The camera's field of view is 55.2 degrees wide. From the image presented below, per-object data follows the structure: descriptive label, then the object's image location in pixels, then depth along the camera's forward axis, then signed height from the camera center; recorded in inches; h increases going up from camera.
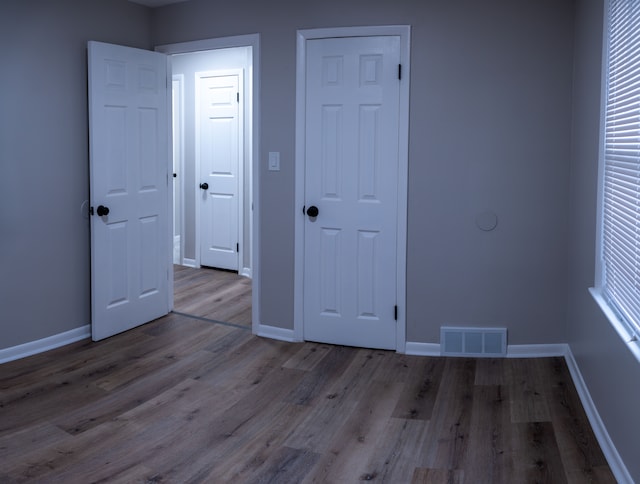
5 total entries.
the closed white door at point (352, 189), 151.4 -1.1
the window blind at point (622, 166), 92.2 +3.7
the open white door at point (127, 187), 159.5 -1.3
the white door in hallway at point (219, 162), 239.3 +8.5
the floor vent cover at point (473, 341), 151.3 -38.2
